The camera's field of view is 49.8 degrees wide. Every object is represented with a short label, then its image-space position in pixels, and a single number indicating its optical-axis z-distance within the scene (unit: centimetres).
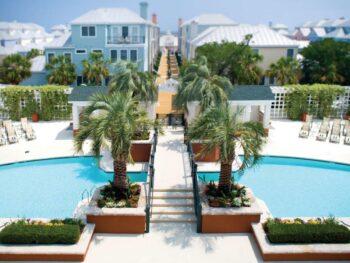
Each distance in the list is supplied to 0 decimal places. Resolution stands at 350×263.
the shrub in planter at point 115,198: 1290
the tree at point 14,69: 3606
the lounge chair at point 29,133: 2312
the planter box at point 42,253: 1107
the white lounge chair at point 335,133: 2353
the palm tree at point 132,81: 2128
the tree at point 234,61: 3372
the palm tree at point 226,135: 1257
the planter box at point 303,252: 1131
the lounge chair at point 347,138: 2322
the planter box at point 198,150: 1973
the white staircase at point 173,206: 1355
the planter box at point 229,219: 1266
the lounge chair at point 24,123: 2339
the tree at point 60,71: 3538
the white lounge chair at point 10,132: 2272
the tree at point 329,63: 3591
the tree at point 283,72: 3316
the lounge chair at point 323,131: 2378
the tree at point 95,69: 3456
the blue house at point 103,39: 3909
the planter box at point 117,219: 1254
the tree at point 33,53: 4688
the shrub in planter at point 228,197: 1303
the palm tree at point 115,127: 1234
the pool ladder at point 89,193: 1599
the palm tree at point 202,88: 1944
